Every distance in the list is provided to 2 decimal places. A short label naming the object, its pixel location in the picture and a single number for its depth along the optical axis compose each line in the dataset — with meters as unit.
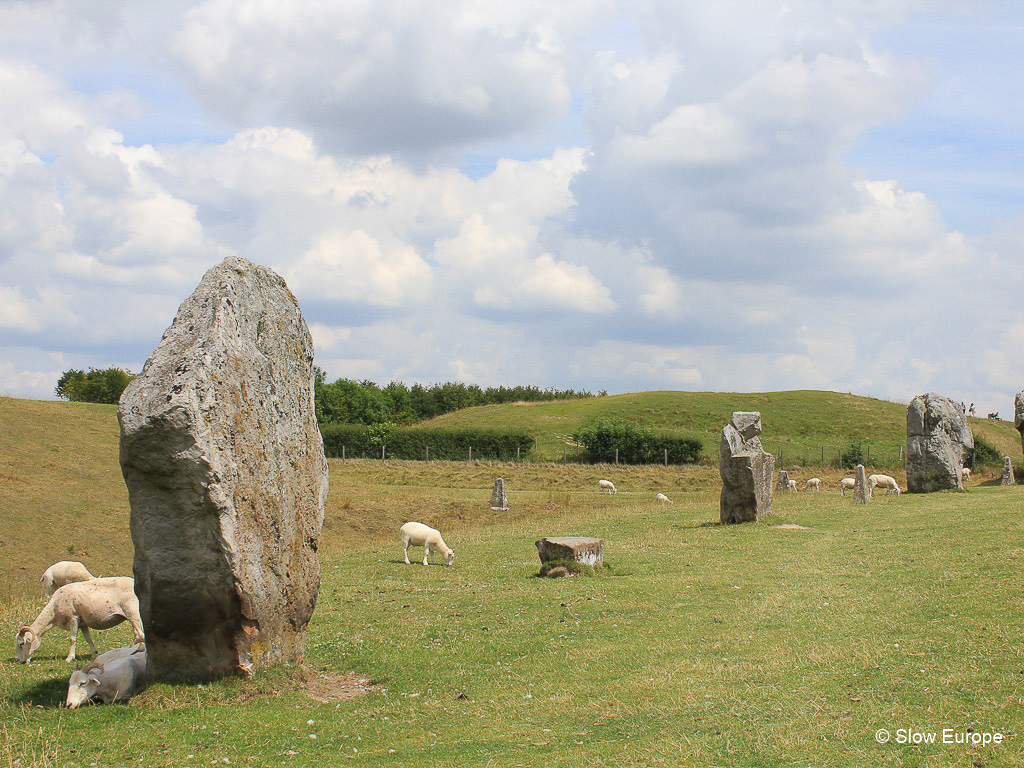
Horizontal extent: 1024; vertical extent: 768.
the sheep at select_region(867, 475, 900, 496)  33.61
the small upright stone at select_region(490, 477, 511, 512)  37.53
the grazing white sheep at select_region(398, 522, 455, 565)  21.41
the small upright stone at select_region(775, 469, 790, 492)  41.94
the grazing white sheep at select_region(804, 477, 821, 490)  41.81
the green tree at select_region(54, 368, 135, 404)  90.31
